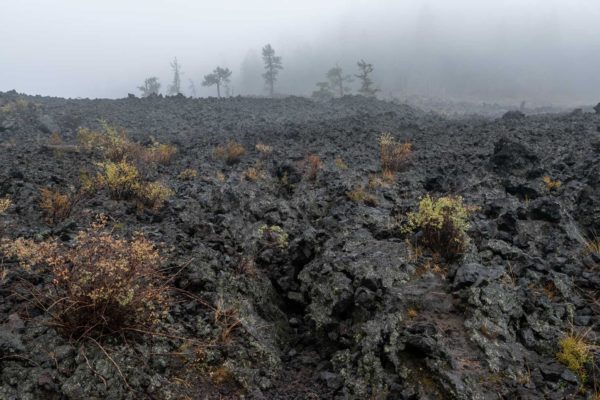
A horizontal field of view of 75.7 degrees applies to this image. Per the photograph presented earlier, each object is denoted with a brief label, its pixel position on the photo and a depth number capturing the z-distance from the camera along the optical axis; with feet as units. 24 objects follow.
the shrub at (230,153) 39.11
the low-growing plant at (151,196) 23.56
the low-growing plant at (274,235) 22.82
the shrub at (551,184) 28.32
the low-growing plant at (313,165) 34.12
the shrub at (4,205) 18.49
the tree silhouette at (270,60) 196.54
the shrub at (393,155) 36.49
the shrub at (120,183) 23.77
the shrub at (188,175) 31.45
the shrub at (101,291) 12.26
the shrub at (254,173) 32.64
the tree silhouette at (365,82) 154.64
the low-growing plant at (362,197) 27.48
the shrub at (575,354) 12.66
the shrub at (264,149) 41.23
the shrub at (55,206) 19.77
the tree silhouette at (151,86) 178.50
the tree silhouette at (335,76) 185.47
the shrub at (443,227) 19.27
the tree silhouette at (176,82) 199.52
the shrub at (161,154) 35.55
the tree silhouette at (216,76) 183.83
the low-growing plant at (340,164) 35.94
